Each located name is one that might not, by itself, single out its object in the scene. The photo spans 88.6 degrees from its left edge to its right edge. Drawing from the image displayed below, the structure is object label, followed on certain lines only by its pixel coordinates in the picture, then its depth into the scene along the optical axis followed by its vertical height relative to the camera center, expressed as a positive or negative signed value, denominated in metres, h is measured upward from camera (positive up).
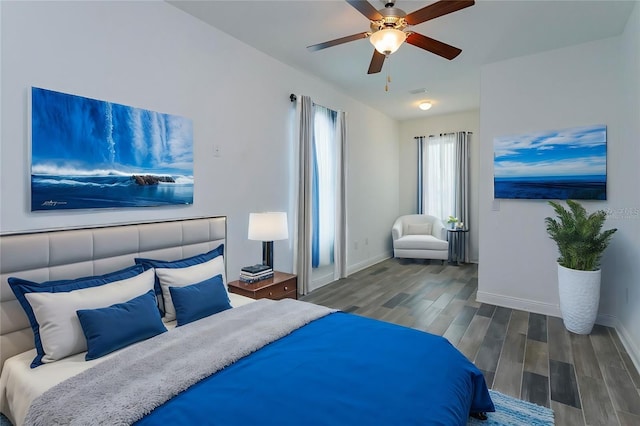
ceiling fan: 2.05 +1.26
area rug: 1.92 -1.26
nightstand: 2.87 -0.71
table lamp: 3.06 -0.17
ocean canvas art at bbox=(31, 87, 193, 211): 2.05 +0.40
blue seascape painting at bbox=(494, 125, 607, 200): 3.36 +0.46
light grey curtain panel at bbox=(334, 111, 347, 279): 4.93 +0.11
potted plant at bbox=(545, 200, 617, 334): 3.02 -0.53
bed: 1.29 -0.74
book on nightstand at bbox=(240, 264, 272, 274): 3.04 -0.56
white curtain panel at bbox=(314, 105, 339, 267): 4.60 +0.44
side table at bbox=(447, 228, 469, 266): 6.17 -0.70
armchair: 6.01 -0.57
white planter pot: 3.03 -0.86
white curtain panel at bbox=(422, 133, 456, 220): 6.55 +0.65
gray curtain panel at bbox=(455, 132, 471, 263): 6.30 +0.51
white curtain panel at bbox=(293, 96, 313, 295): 4.11 +0.12
